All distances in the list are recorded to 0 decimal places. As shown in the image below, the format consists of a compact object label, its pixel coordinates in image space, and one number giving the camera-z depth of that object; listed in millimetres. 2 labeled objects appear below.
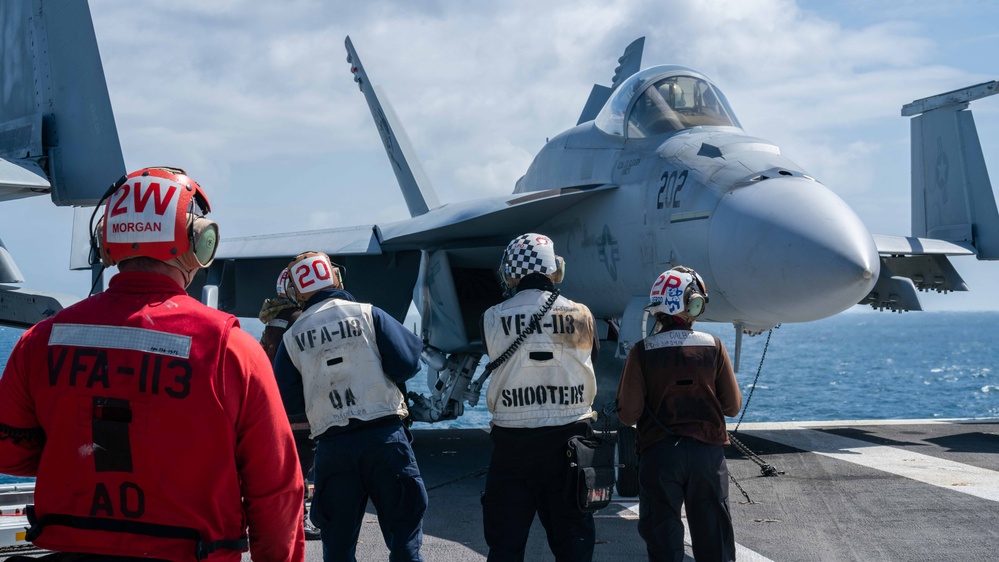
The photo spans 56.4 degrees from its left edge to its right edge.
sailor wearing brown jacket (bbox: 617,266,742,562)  5152
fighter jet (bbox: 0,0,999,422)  7488
